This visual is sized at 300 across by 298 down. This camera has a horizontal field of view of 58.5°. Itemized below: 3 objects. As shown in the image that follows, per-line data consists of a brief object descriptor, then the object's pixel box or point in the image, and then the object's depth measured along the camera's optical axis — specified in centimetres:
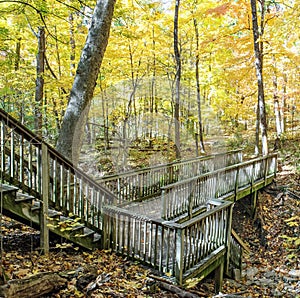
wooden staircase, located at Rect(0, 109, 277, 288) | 377
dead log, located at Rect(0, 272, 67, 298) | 235
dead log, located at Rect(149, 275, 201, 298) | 333
